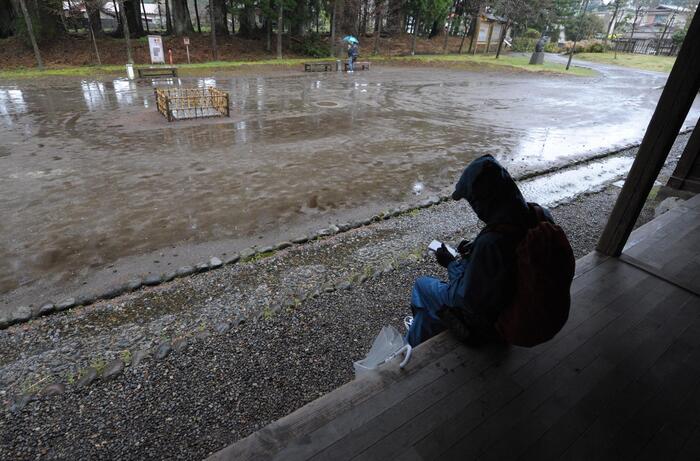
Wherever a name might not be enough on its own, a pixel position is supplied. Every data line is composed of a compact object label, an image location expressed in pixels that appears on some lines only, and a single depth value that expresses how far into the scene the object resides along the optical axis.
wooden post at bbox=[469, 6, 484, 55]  33.62
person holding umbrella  21.31
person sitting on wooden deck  1.88
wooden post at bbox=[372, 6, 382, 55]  26.94
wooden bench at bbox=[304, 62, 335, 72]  21.59
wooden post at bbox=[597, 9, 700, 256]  2.95
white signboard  19.50
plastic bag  2.54
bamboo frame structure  11.17
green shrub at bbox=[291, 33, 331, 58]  26.45
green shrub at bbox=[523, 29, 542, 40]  42.16
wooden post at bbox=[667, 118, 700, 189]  6.38
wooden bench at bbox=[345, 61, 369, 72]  22.27
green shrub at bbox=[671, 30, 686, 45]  37.41
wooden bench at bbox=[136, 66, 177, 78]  17.16
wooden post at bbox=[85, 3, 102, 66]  18.67
